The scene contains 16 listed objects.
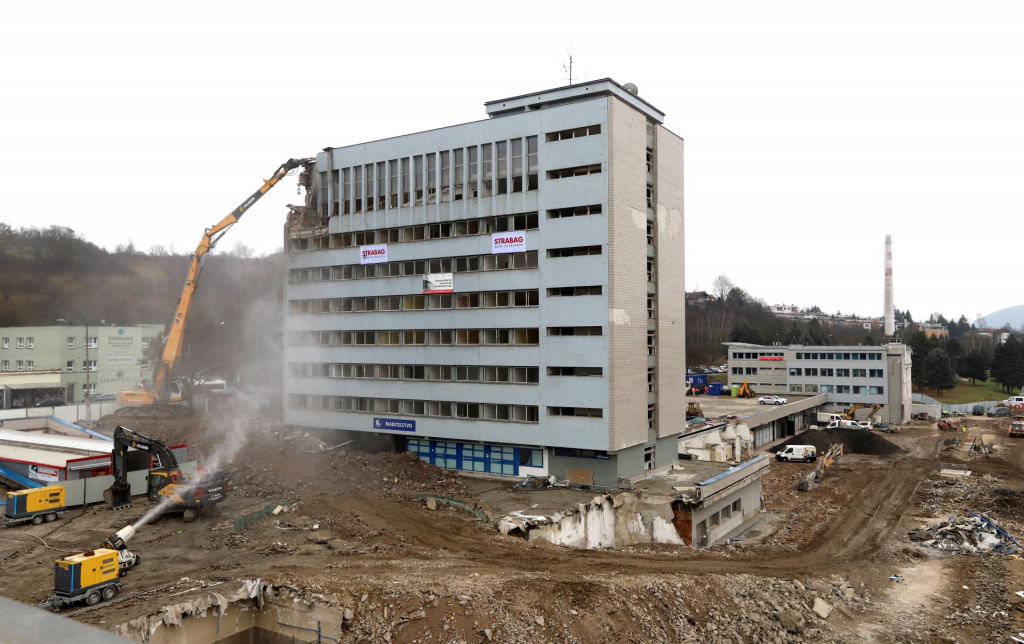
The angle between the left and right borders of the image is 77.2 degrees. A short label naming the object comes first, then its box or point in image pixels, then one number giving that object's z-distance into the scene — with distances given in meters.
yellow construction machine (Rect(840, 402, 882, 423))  89.31
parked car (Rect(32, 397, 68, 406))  73.00
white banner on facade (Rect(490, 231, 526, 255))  41.94
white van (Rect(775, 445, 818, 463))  66.35
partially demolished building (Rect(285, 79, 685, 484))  39.72
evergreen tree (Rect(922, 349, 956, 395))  121.00
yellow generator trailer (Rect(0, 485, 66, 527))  32.84
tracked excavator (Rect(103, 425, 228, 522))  32.25
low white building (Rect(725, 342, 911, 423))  91.56
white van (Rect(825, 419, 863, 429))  81.25
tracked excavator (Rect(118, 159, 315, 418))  53.47
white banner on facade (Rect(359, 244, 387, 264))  47.56
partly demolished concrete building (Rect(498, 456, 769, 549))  32.56
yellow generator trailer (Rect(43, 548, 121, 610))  22.09
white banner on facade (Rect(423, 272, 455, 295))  44.72
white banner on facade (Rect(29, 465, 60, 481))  38.34
